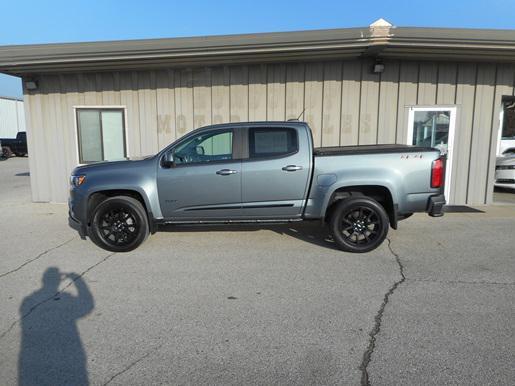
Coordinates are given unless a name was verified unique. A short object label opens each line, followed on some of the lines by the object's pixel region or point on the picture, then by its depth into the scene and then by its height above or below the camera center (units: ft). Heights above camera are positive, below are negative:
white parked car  34.58 -2.59
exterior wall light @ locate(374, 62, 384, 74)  27.27 +5.37
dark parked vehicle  95.07 -0.96
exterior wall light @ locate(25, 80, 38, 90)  30.30 +4.49
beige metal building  25.98 +3.60
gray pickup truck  17.56 -2.05
